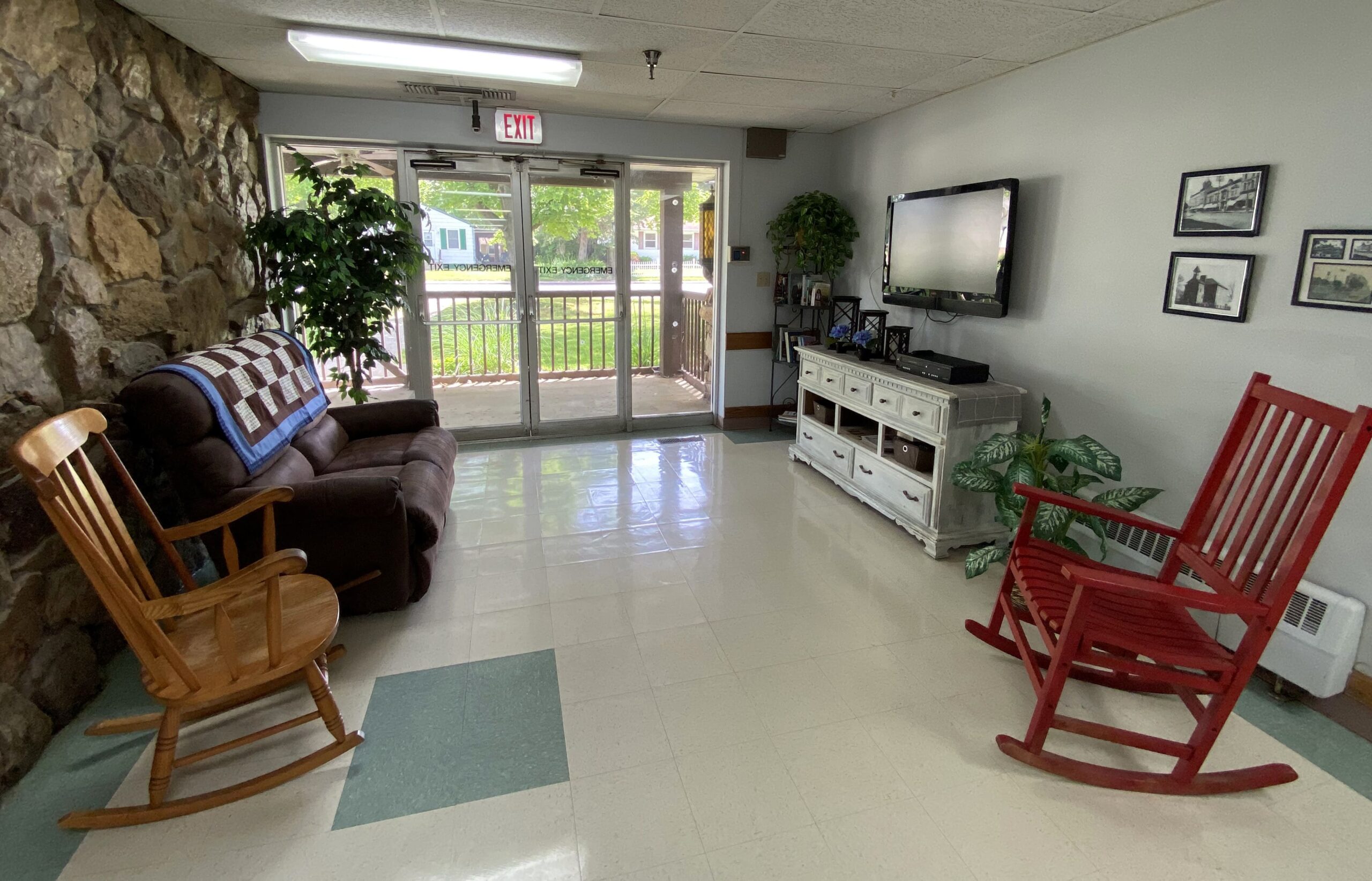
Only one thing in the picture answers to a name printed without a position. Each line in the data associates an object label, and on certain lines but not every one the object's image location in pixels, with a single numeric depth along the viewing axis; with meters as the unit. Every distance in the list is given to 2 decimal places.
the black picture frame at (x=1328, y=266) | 2.12
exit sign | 4.50
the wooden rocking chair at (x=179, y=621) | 1.63
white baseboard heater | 2.17
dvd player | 3.38
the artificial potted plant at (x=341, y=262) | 3.78
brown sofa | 2.33
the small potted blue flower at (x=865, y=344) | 4.02
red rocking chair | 1.77
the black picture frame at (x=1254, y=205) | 2.39
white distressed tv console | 3.27
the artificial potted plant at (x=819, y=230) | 4.87
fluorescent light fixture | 3.10
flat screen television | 3.45
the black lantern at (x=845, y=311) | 4.67
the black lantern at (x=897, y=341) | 3.92
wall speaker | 5.07
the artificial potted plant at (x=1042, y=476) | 2.62
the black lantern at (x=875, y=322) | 4.07
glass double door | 4.86
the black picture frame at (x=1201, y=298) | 2.45
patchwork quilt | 2.52
